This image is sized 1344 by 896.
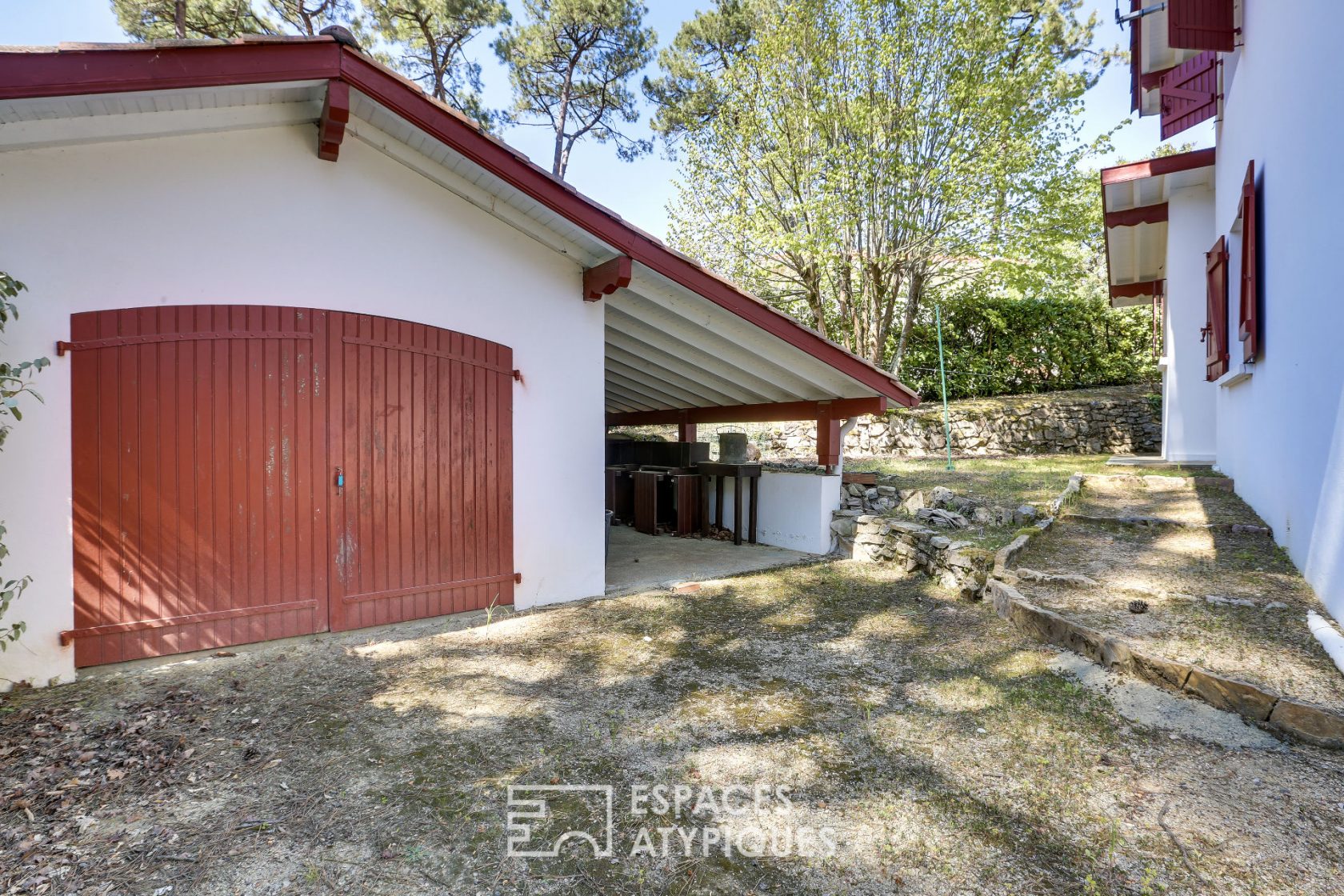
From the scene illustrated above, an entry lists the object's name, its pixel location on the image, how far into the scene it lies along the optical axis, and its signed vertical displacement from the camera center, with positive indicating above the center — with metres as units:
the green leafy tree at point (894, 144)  11.38 +5.58
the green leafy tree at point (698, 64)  15.79 +9.79
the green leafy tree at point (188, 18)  12.21 +8.32
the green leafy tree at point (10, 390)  2.96 +0.30
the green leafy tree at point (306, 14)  13.28 +9.08
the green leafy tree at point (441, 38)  14.26 +9.46
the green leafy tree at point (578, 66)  16.05 +9.89
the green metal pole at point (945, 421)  10.97 +0.36
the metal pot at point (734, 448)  7.95 -0.07
